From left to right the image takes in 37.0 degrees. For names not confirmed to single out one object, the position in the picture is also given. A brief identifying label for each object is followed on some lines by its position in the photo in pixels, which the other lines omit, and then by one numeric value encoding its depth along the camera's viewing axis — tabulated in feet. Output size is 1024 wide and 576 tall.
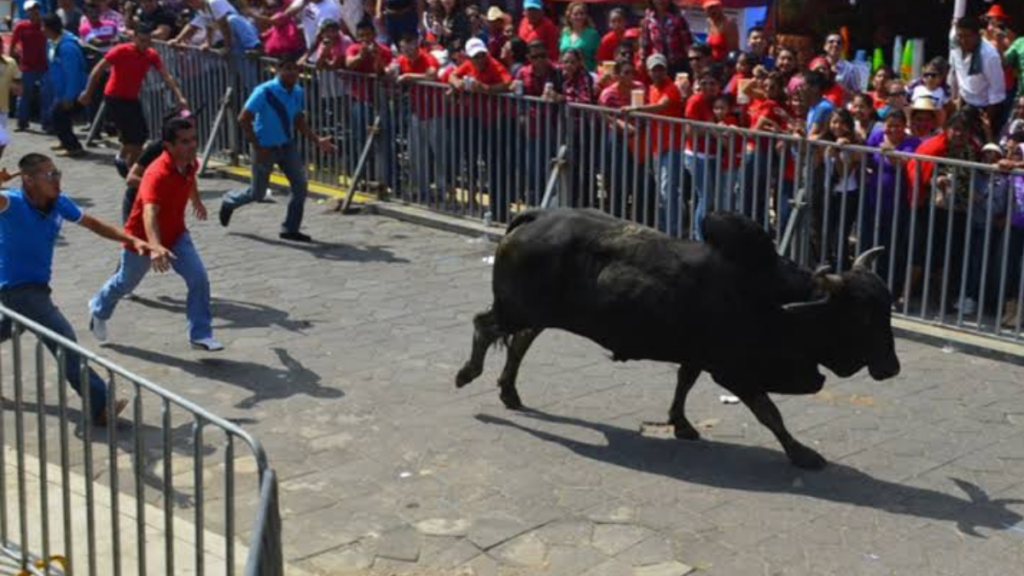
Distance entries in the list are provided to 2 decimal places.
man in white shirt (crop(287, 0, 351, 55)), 55.47
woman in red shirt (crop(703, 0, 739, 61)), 51.13
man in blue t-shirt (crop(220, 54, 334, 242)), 45.21
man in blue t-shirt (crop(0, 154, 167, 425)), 28.48
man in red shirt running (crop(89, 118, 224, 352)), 34.14
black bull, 27.25
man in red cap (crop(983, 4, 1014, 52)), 44.34
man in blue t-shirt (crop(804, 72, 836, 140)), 39.75
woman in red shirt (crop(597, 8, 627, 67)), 51.96
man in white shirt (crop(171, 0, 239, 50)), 54.85
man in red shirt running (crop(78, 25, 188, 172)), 51.60
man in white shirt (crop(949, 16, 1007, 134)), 43.32
